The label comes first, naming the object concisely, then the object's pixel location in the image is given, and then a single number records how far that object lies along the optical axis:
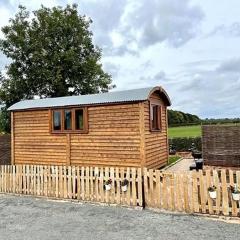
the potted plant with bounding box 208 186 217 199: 8.70
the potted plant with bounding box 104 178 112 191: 10.59
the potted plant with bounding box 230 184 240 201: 8.43
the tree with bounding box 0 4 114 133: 30.50
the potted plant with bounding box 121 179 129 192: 10.38
